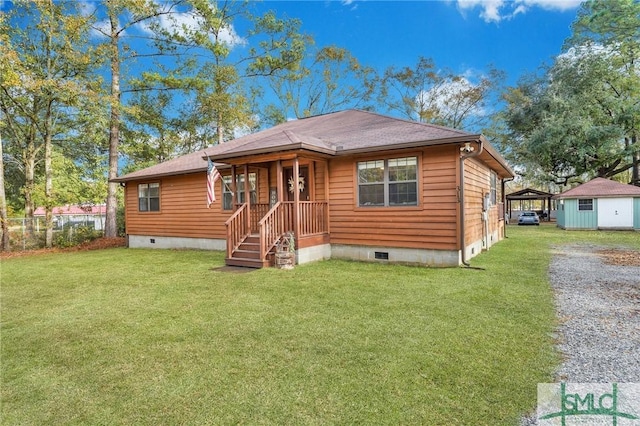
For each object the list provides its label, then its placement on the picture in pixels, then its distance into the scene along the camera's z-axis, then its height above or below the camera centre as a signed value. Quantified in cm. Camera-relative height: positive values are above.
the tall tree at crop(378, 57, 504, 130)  2384 +819
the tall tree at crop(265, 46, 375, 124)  2338 +862
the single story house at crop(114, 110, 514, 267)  732 +34
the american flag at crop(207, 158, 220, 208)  811 +68
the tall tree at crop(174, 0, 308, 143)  1766 +878
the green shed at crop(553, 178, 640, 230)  1636 -14
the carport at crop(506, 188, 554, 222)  2705 +69
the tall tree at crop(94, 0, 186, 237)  1381 +725
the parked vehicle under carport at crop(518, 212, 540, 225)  2240 -98
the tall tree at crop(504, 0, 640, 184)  2012 +624
